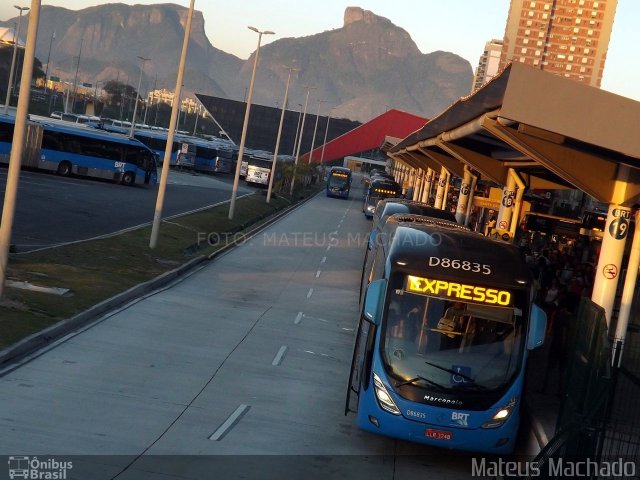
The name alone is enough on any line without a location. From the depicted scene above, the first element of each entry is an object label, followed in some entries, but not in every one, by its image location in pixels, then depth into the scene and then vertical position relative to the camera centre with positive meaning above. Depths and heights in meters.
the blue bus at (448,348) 12.62 -2.23
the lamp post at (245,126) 48.00 +1.01
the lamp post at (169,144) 30.50 -0.35
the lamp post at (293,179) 78.12 -1.96
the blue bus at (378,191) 65.31 -1.47
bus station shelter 13.52 +1.04
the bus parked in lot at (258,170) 86.31 -1.87
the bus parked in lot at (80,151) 59.06 -2.03
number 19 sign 16.89 -0.24
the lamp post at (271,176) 65.69 -1.73
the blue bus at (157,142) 88.81 -0.95
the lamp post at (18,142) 17.15 -0.61
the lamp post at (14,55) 65.75 +4.06
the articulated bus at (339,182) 88.56 -1.76
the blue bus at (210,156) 95.00 -1.50
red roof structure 109.88 +4.17
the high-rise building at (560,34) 182.88 +31.21
